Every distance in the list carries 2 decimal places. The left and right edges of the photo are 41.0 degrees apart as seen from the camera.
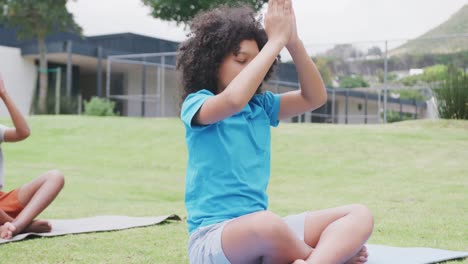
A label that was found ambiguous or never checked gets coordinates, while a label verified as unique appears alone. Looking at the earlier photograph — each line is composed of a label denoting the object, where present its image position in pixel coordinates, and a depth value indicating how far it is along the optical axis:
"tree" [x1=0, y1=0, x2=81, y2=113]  19.00
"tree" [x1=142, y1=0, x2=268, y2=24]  18.27
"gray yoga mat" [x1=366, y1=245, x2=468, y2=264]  2.63
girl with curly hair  1.93
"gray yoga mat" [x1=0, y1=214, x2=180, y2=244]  3.78
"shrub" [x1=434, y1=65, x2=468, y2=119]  10.17
